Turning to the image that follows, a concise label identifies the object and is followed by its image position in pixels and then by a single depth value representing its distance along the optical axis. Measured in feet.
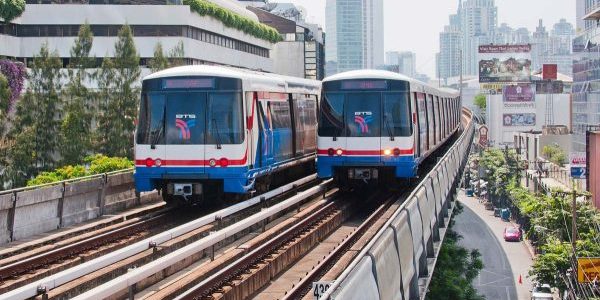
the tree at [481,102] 588.62
